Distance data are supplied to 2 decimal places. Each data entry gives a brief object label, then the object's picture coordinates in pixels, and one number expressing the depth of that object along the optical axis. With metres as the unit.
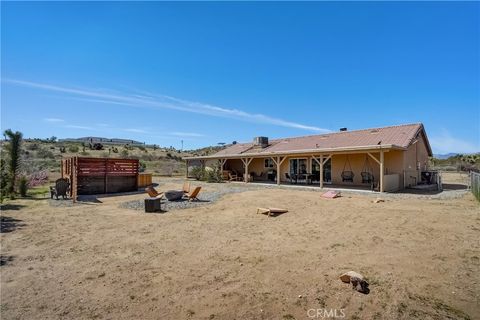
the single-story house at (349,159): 16.22
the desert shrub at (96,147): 41.66
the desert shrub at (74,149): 36.47
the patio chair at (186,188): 14.12
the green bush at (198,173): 25.33
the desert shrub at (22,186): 13.77
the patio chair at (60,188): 13.09
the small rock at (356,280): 4.19
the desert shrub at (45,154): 32.12
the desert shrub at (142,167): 30.73
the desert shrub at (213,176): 23.33
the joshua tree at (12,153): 13.70
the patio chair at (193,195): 12.80
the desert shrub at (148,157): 41.23
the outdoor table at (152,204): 10.19
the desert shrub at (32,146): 35.75
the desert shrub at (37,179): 17.68
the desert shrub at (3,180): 13.17
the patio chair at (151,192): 12.71
